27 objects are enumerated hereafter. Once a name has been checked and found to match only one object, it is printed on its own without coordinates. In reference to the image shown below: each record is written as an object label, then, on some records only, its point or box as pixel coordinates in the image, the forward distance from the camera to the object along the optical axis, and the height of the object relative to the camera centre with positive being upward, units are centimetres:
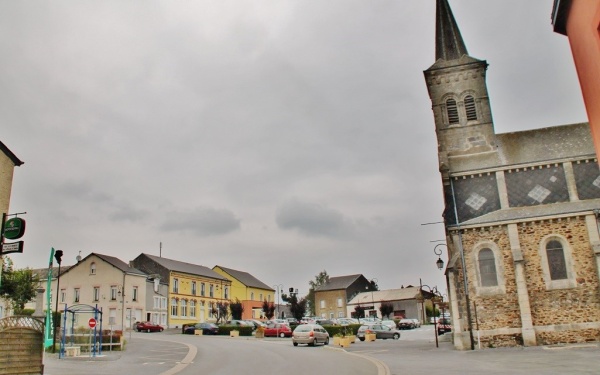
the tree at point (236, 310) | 5798 -16
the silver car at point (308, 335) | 2950 -186
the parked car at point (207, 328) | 4522 -166
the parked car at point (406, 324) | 5547 -275
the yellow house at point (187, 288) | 5966 +304
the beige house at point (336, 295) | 8344 +160
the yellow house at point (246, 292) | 7488 +264
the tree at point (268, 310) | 6072 -35
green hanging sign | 1617 +308
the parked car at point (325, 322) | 4858 -180
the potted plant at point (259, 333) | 4012 -211
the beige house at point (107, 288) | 5150 +301
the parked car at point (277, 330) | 4038 -199
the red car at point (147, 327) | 4744 -133
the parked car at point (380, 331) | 3909 -245
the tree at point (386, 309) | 6956 -113
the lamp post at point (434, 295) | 2858 +23
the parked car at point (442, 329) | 4038 -269
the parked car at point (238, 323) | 4784 -143
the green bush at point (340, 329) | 4022 -219
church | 2345 +313
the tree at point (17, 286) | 4206 +300
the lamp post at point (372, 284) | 9384 +354
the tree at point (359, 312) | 7012 -138
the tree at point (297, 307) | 5366 -17
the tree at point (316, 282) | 10605 +500
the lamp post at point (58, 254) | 2722 +360
